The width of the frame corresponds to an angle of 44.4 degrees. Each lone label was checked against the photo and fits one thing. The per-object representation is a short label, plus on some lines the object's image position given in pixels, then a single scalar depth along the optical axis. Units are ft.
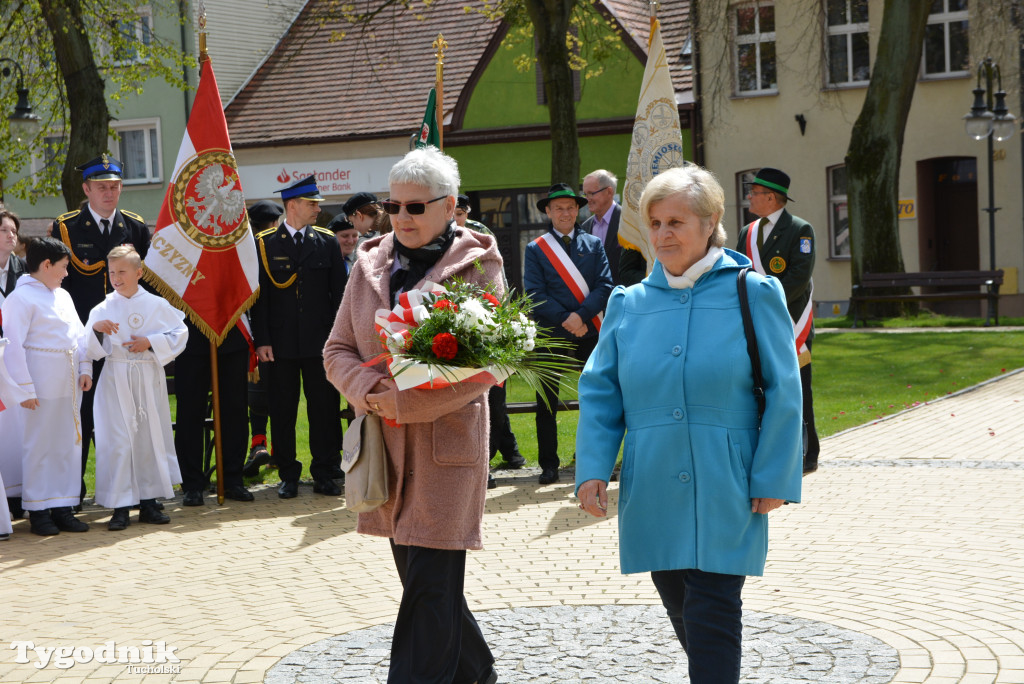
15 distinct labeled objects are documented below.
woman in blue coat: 13.39
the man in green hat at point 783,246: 31.76
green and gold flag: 31.63
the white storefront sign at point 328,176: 111.04
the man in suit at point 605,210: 35.09
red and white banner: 31.89
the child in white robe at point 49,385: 29.30
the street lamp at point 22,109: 75.51
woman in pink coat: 15.08
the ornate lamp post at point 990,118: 80.69
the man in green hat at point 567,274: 32.71
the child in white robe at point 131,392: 29.76
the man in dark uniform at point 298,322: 33.12
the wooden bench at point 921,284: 73.61
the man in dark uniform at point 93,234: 31.94
